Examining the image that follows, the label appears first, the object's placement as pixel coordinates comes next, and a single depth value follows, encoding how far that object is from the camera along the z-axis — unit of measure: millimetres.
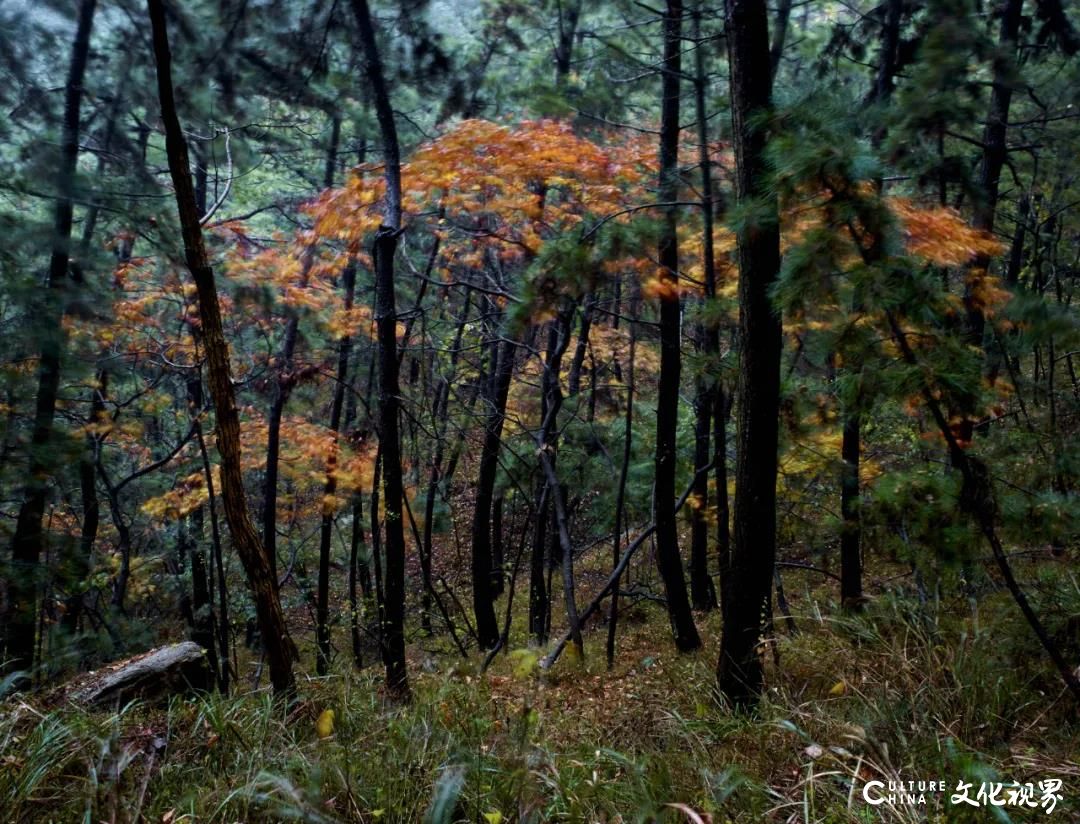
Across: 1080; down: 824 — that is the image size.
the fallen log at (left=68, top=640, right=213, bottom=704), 4781
